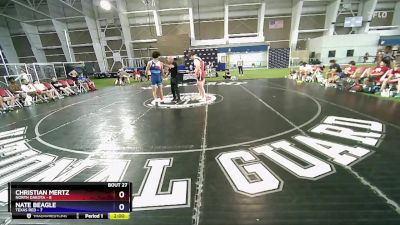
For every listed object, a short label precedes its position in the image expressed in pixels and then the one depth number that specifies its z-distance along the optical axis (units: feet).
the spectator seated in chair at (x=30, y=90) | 38.90
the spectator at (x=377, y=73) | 30.89
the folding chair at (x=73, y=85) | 50.26
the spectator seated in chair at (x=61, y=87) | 46.31
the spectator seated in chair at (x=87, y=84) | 54.24
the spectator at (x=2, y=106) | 33.81
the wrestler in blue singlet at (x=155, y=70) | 28.86
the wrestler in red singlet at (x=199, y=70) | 29.35
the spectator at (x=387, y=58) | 31.30
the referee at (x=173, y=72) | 29.87
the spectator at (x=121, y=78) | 67.76
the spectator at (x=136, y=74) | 79.54
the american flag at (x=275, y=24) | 111.45
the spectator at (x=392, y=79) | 28.45
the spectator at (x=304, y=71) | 50.57
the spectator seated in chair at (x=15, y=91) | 37.63
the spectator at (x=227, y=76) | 66.90
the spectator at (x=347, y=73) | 37.93
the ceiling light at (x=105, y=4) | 84.32
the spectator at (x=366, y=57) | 102.63
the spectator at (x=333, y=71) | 39.47
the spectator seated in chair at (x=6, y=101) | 34.25
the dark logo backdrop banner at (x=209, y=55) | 101.35
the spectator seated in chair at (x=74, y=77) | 55.24
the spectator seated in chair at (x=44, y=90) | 41.06
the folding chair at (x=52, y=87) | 43.54
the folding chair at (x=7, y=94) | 35.47
